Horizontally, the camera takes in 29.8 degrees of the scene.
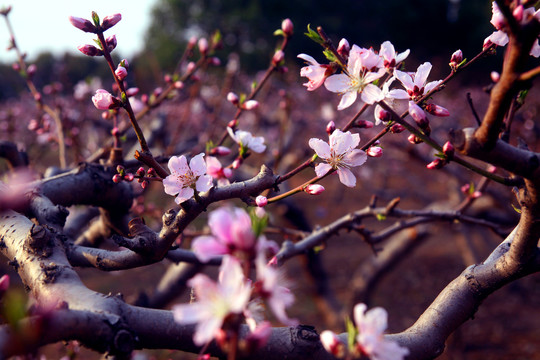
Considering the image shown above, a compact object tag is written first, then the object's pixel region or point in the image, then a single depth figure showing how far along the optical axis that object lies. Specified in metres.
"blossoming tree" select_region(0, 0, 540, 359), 0.58
